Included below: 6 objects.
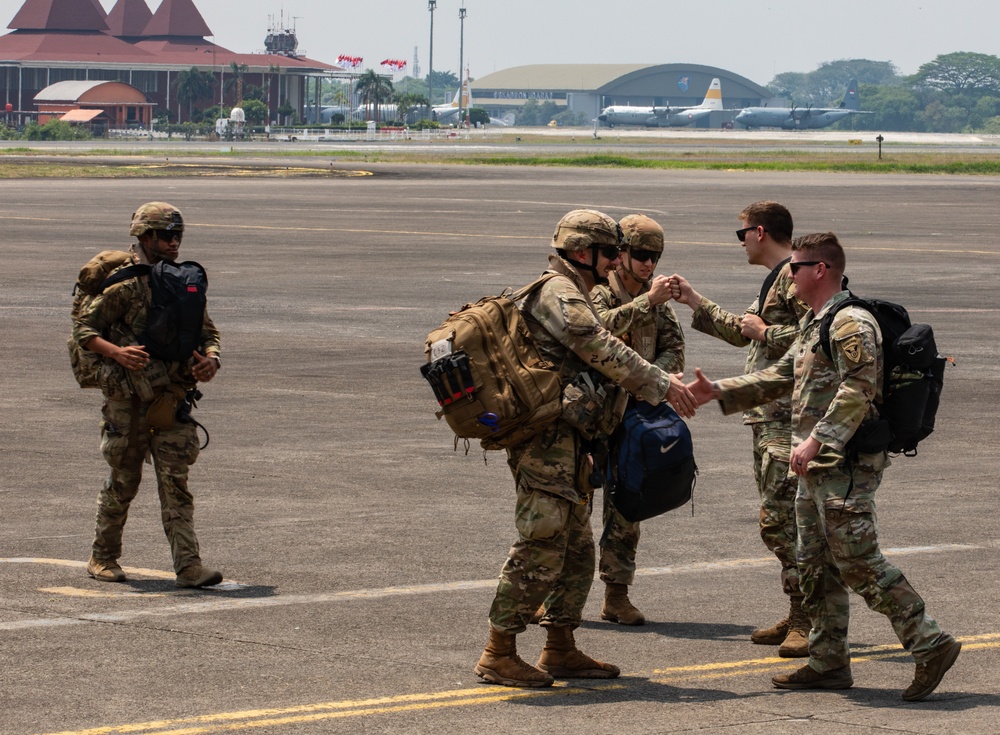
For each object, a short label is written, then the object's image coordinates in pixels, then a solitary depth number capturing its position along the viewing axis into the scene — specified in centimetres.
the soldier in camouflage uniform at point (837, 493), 1244
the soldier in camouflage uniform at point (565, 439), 1296
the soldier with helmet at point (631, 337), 1539
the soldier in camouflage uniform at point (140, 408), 1648
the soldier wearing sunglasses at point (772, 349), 1465
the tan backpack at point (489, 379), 1271
